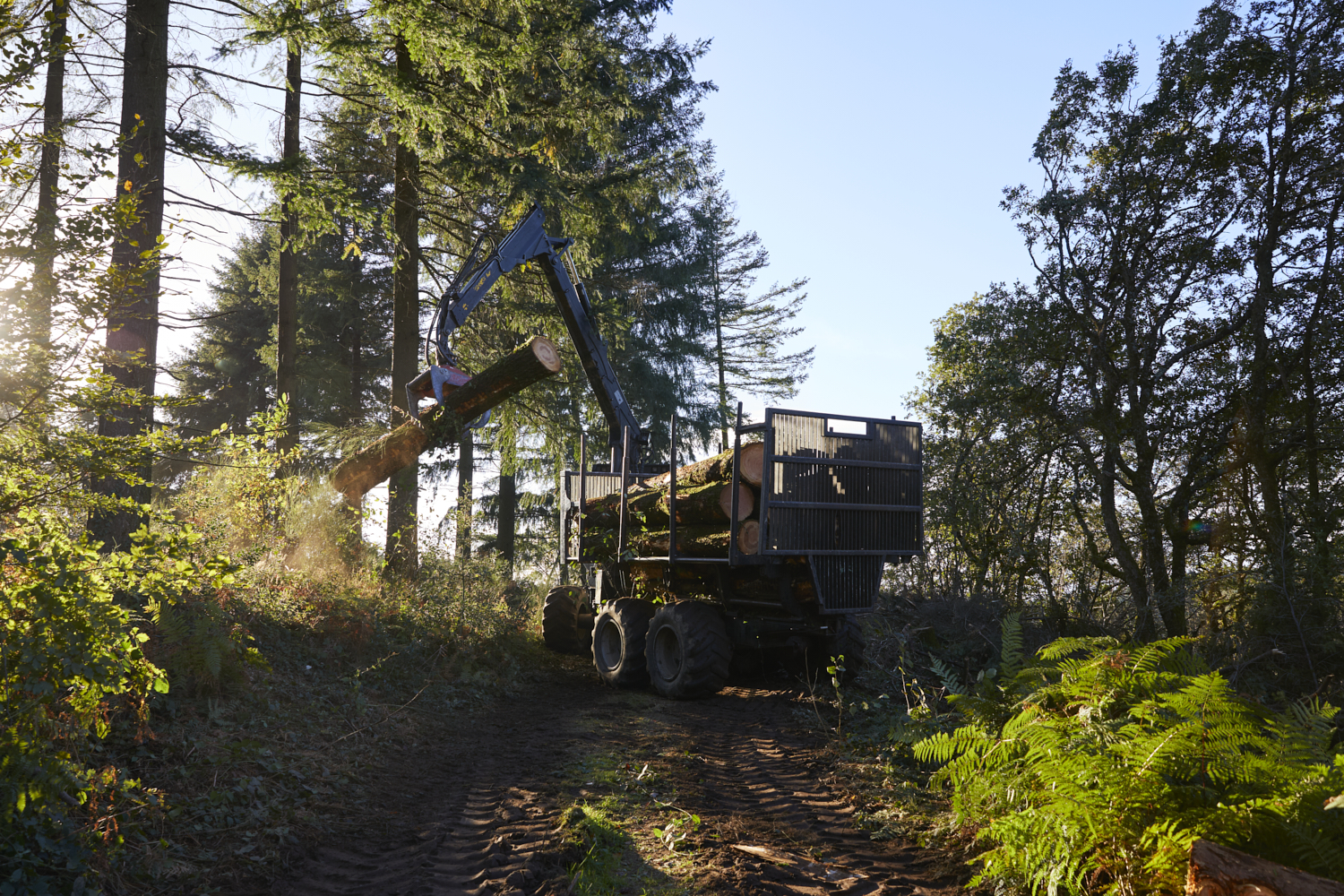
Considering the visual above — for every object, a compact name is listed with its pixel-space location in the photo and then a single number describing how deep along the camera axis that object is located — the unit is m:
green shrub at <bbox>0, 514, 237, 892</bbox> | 3.39
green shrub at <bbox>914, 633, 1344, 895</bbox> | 3.13
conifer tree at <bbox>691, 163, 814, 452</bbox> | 30.06
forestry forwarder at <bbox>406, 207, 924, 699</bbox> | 8.52
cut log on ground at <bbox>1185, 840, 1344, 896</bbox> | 2.76
